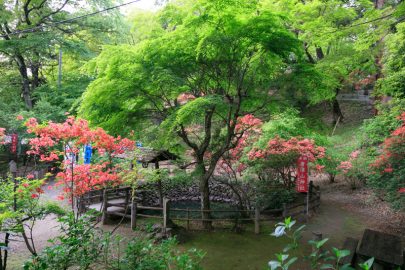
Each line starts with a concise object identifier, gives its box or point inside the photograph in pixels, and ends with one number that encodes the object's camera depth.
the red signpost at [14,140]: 15.22
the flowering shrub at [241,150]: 11.06
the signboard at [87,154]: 9.60
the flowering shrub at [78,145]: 5.49
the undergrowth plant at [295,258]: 1.70
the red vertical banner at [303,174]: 8.93
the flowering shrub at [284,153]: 9.63
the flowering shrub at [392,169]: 7.16
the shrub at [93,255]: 3.09
